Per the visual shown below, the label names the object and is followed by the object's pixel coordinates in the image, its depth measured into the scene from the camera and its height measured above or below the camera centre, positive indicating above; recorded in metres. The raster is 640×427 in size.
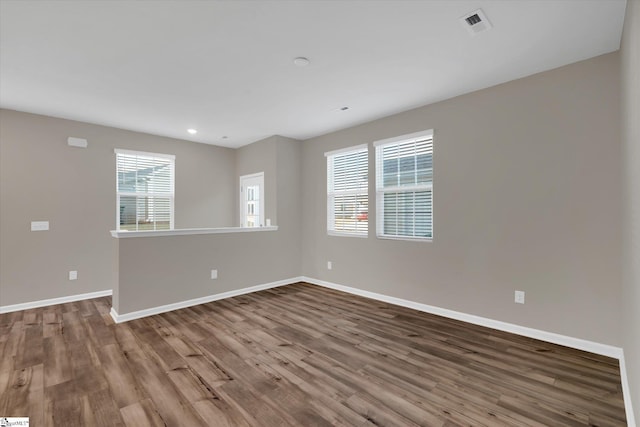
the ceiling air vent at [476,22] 2.06 +1.40
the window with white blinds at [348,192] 4.61 +0.34
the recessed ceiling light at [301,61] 2.64 +1.40
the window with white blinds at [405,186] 3.83 +0.36
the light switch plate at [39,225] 4.05 -0.17
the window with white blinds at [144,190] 4.89 +0.40
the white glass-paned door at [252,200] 5.67 +0.25
